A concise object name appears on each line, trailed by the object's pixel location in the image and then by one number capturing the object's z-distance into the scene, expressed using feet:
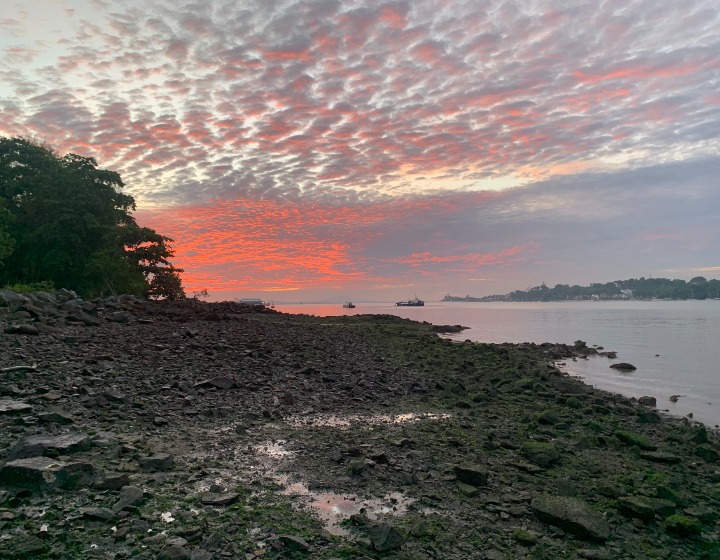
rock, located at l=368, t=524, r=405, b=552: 15.47
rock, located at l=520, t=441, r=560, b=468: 25.34
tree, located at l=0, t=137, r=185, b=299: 126.82
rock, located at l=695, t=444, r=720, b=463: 29.55
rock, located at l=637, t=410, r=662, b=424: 40.52
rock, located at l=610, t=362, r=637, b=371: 82.53
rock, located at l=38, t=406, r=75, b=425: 23.81
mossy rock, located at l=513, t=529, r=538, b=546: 16.88
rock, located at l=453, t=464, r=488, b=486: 21.63
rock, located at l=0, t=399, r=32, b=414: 24.10
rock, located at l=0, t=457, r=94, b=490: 16.39
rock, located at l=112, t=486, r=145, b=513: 15.85
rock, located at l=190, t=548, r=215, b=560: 13.55
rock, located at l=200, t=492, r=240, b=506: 17.22
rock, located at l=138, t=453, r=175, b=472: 19.80
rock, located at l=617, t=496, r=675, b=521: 19.65
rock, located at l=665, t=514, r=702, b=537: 18.92
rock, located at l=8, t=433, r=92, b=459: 18.30
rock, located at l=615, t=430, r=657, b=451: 30.35
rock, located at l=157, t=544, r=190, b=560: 13.39
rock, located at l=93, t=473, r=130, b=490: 17.12
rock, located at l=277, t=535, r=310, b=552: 14.99
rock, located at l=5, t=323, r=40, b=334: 44.05
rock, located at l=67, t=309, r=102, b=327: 58.03
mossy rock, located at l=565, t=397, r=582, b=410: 43.46
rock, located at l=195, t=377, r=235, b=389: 36.70
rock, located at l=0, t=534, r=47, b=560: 12.81
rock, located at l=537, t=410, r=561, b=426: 35.37
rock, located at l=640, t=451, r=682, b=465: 27.99
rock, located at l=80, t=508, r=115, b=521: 14.96
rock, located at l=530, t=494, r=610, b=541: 17.63
